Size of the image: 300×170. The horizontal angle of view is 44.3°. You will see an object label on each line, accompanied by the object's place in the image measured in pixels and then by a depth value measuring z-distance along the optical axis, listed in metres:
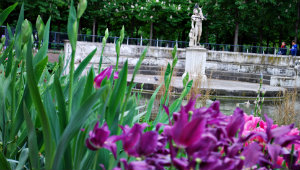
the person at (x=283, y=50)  26.50
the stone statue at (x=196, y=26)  15.52
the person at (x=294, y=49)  23.93
